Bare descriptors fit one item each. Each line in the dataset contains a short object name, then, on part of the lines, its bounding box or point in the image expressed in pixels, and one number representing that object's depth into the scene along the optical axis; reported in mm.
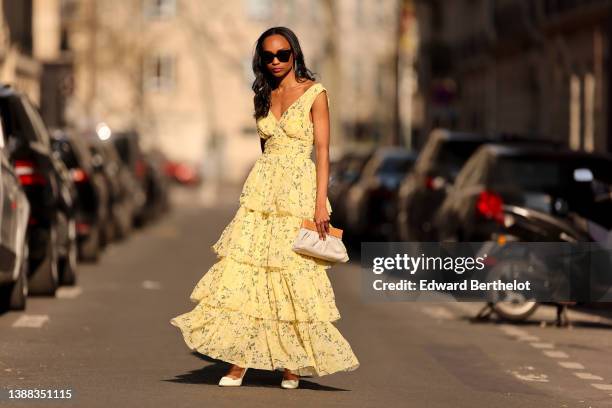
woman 10352
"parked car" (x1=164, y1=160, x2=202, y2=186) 82312
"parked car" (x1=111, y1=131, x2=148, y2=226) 35844
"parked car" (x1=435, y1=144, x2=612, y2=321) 16297
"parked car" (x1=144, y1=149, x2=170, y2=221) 39031
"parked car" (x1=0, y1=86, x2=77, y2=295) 17016
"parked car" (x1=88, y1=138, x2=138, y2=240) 28047
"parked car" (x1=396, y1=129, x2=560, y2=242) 22922
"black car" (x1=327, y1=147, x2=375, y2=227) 31438
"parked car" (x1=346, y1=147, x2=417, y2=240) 28109
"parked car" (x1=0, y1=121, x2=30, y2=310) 14469
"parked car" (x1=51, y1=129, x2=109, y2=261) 24141
